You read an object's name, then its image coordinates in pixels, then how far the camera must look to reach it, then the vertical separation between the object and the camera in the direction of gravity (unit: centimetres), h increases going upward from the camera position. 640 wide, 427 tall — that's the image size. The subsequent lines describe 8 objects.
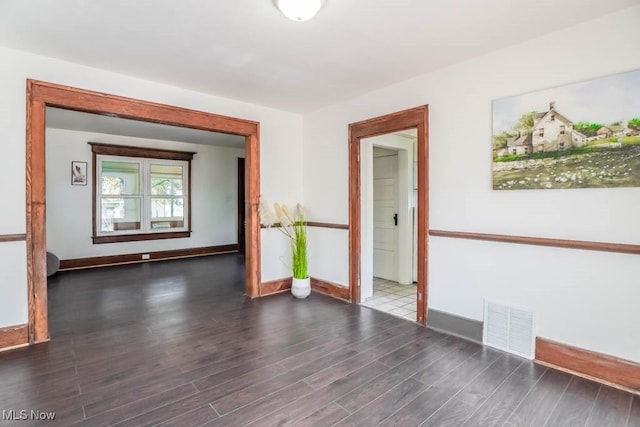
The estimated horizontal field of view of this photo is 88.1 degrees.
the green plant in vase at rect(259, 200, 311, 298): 422 -30
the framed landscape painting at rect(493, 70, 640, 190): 215 +54
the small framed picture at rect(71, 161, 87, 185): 606 +77
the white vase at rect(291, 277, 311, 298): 424 -96
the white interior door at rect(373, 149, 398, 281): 508 -3
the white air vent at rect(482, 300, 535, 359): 257 -95
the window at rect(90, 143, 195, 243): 636 +43
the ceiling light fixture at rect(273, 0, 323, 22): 196 +124
